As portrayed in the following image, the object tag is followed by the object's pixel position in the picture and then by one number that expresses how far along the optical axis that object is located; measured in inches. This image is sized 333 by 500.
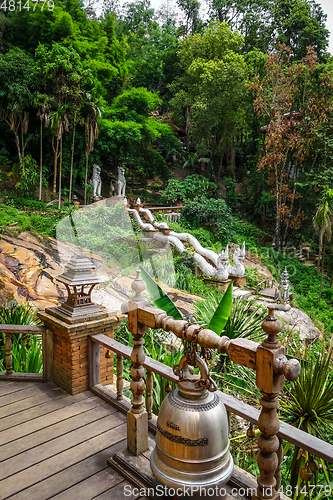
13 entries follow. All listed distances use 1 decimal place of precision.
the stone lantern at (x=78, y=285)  113.1
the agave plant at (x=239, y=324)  151.5
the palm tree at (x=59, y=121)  539.9
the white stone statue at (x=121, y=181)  717.9
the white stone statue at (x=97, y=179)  679.1
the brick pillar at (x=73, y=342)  110.3
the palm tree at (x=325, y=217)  457.8
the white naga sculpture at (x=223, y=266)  375.9
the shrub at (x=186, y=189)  682.2
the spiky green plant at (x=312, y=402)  93.7
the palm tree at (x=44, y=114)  551.3
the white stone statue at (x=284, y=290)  344.5
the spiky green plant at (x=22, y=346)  133.4
